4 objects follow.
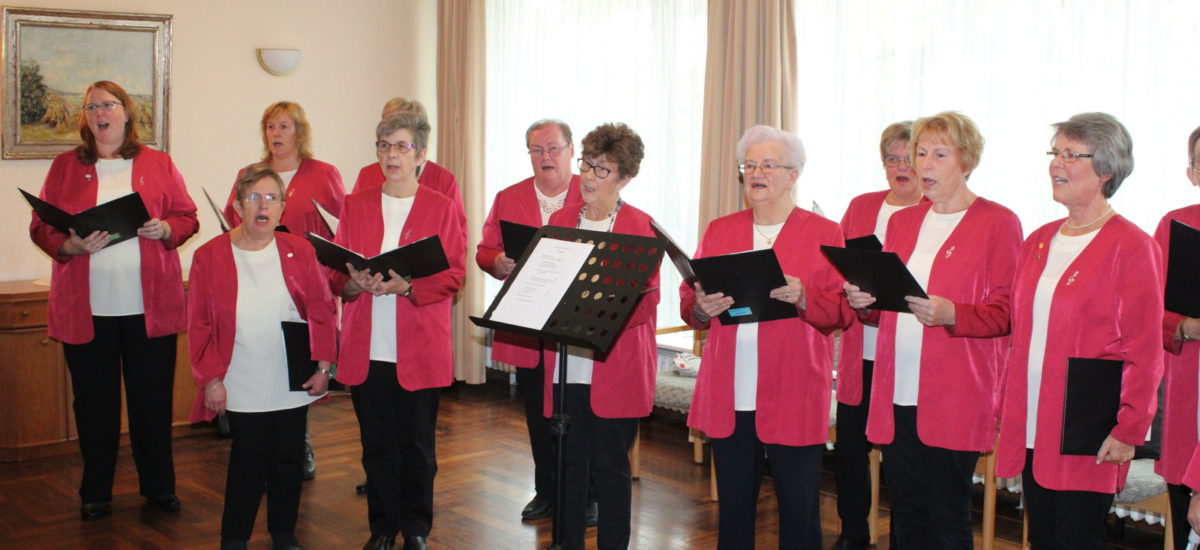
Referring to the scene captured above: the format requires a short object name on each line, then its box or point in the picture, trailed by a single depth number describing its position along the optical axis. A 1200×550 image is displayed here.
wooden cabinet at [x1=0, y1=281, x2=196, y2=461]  5.36
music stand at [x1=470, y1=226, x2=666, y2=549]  2.67
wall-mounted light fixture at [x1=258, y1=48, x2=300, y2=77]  6.74
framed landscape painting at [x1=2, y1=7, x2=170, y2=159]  5.89
